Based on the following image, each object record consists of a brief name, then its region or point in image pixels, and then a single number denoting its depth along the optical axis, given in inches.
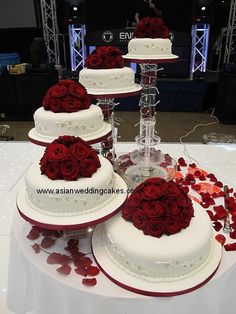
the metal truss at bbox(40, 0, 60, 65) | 248.8
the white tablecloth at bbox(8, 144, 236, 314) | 40.3
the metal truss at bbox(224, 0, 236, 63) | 226.5
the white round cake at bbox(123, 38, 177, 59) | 70.4
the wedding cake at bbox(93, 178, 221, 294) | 38.8
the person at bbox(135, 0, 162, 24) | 152.5
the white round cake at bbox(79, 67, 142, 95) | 63.8
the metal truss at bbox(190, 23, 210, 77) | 248.7
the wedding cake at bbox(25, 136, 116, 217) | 41.9
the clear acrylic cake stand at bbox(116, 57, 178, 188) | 69.2
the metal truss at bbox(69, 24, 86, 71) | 269.3
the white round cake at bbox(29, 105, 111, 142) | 53.6
